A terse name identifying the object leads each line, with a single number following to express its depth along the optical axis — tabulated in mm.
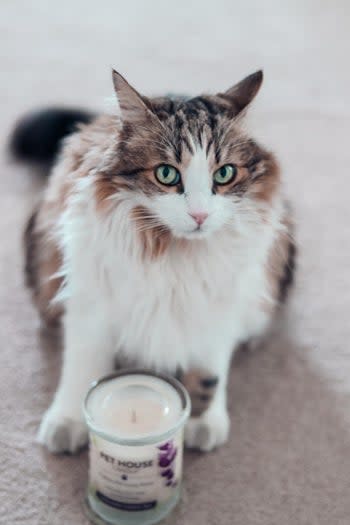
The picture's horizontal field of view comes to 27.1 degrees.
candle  1116
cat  1123
